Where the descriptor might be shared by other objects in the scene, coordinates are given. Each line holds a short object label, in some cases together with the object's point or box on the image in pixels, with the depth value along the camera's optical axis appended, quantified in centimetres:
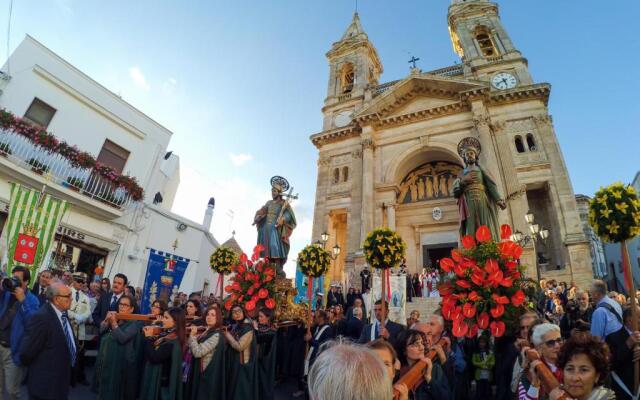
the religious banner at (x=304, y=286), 1352
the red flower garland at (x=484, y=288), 367
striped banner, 850
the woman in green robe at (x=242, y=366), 442
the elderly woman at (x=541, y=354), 250
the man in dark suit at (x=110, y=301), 589
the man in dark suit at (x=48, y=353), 332
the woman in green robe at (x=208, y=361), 394
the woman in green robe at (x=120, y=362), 407
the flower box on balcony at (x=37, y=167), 1073
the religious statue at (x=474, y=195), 607
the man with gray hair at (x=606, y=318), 385
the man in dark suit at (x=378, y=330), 484
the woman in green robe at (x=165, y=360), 371
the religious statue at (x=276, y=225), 875
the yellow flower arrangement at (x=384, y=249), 584
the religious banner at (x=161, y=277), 1139
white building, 1118
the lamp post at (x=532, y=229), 1097
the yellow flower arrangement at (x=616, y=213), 359
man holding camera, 386
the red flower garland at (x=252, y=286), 688
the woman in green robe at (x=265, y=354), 505
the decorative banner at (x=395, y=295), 1133
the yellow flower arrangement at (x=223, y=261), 898
